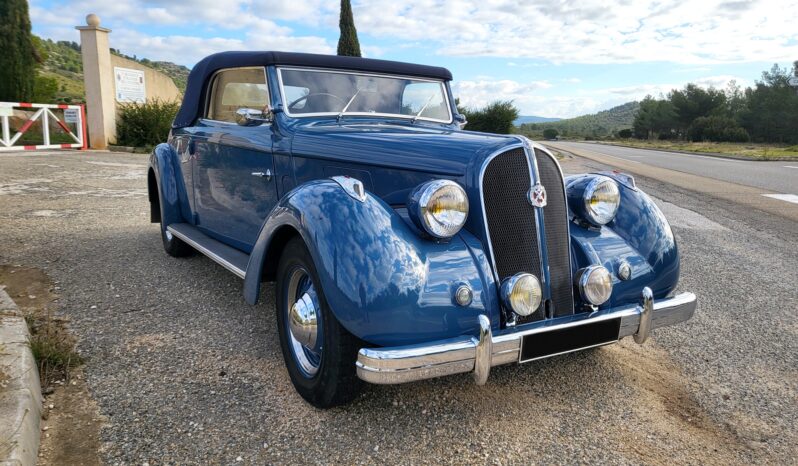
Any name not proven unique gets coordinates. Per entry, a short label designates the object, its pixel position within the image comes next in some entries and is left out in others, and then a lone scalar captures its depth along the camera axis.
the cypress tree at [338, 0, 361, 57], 17.02
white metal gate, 13.40
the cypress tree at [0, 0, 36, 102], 15.62
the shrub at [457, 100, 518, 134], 19.44
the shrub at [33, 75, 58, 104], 17.13
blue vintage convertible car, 2.12
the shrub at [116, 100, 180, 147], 14.82
